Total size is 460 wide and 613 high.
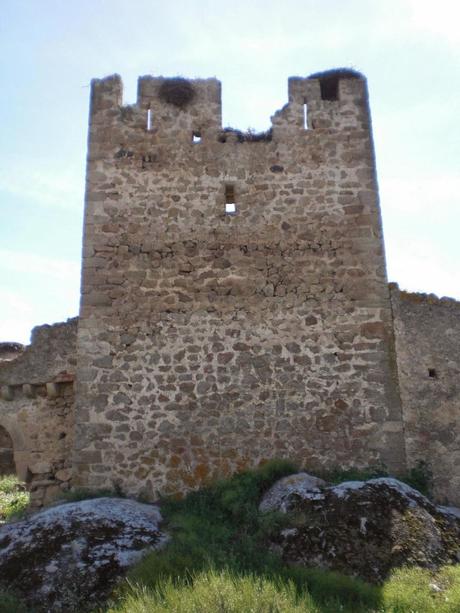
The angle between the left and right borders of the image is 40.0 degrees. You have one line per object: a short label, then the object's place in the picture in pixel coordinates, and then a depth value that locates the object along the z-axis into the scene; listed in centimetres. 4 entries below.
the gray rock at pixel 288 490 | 766
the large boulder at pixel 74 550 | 611
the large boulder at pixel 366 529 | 676
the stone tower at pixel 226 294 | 906
